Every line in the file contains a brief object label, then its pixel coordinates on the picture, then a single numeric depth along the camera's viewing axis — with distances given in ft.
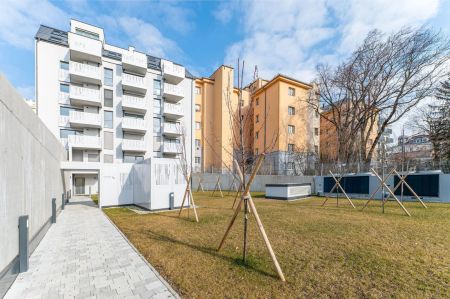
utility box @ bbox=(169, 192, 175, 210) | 41.08
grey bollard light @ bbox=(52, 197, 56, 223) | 29.55
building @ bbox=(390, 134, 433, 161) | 85.85
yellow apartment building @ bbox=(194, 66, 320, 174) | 98.63
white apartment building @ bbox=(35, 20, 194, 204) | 71.61
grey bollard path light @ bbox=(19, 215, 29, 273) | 14.37
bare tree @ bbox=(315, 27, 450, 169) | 67.46
